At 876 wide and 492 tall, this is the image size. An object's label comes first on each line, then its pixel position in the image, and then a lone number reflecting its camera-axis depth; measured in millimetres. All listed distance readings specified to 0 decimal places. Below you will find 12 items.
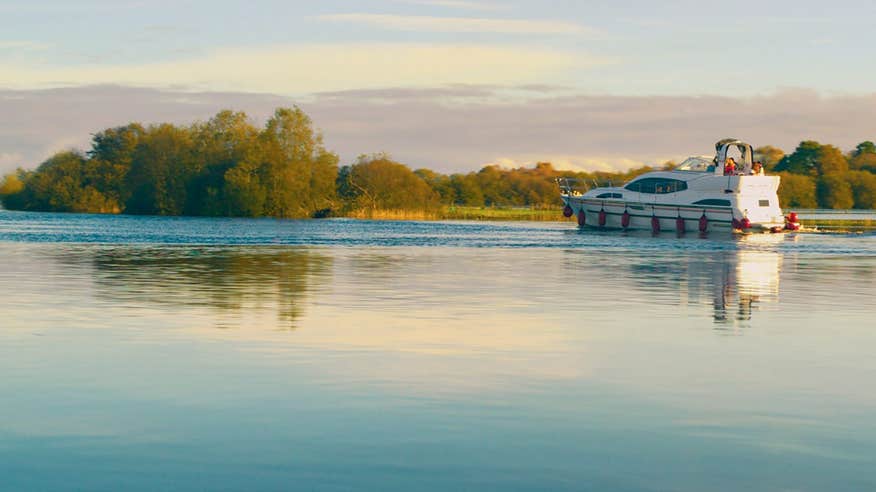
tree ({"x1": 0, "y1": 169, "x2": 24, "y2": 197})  181262
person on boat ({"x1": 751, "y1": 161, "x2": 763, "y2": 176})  85812
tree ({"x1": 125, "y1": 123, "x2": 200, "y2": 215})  144250
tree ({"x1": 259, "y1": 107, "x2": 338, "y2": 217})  132250
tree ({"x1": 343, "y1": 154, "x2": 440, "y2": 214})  130925
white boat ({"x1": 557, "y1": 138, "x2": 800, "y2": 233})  81500
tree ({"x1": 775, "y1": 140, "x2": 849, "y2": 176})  192500
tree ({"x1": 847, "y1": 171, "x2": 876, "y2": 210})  175350
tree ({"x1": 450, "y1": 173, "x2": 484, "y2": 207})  189875
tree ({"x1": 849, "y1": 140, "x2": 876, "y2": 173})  197250
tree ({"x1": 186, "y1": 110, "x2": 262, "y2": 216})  136000
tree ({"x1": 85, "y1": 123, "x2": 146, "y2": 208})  156750
